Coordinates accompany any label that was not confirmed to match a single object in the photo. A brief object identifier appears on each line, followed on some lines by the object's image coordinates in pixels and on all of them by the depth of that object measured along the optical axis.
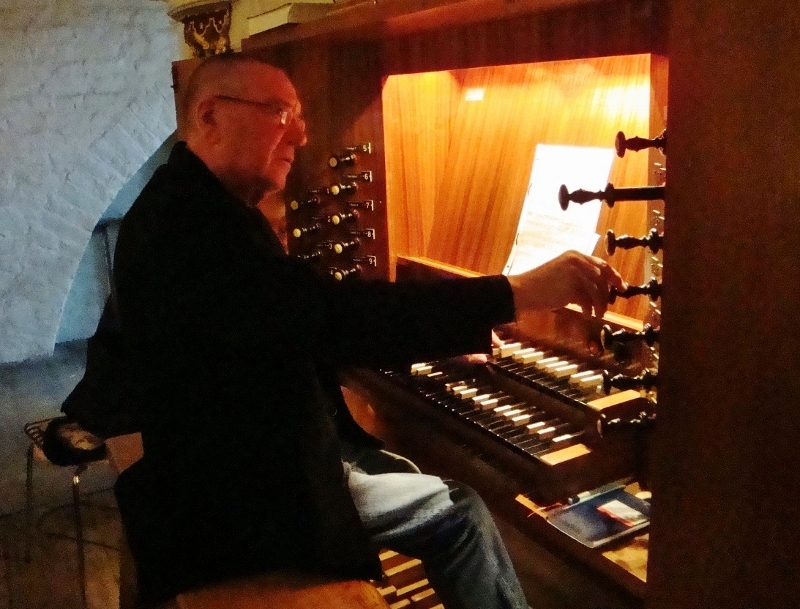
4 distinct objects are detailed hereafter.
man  1.16
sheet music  1.46
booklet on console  1.30
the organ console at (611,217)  0.81
